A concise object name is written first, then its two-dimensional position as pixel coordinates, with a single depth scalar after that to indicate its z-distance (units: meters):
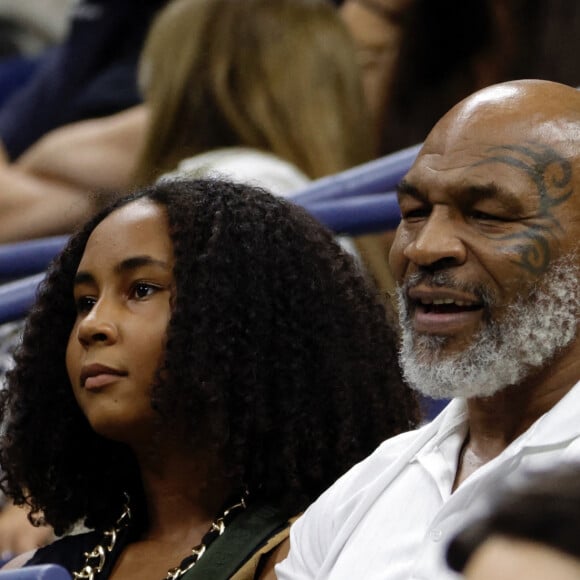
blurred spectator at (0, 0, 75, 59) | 11.95
